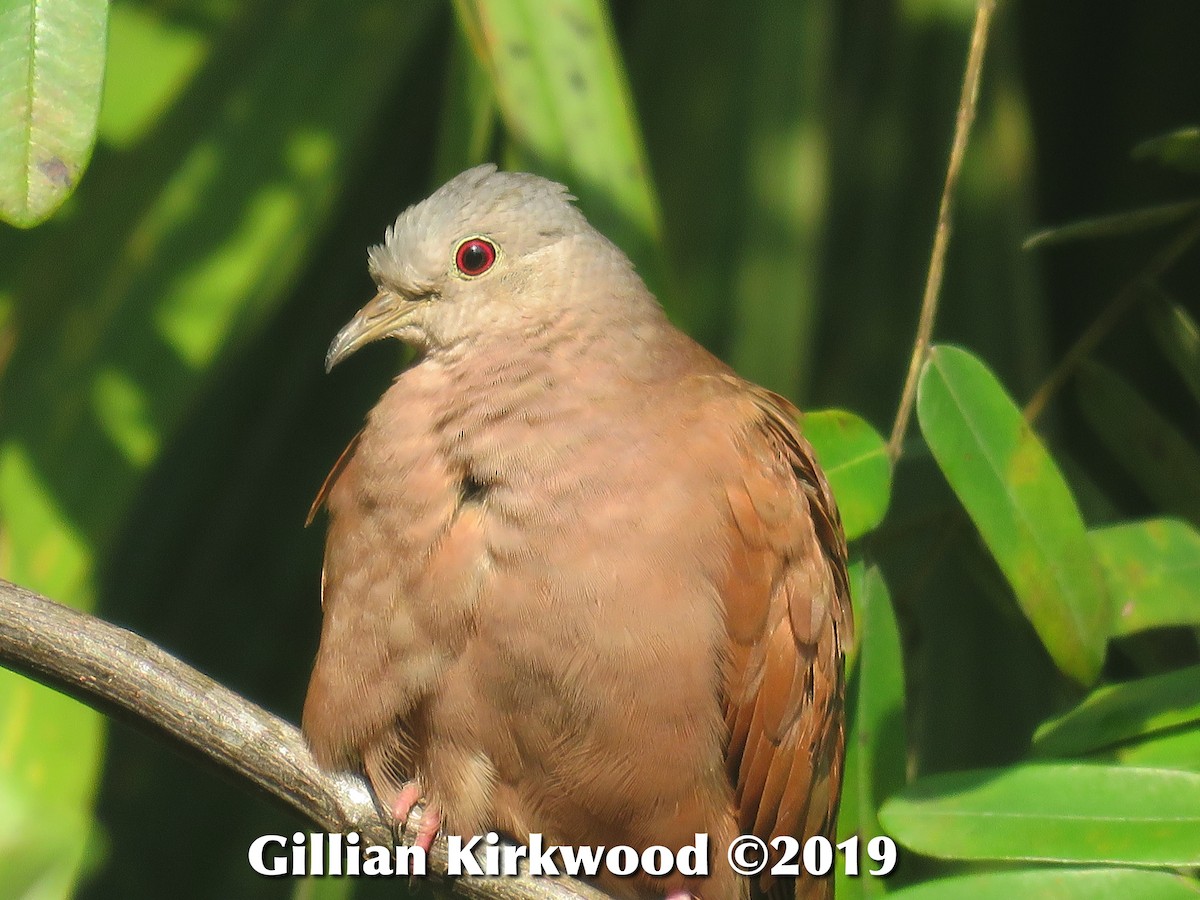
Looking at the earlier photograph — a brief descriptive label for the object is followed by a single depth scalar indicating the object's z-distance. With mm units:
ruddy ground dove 4289
